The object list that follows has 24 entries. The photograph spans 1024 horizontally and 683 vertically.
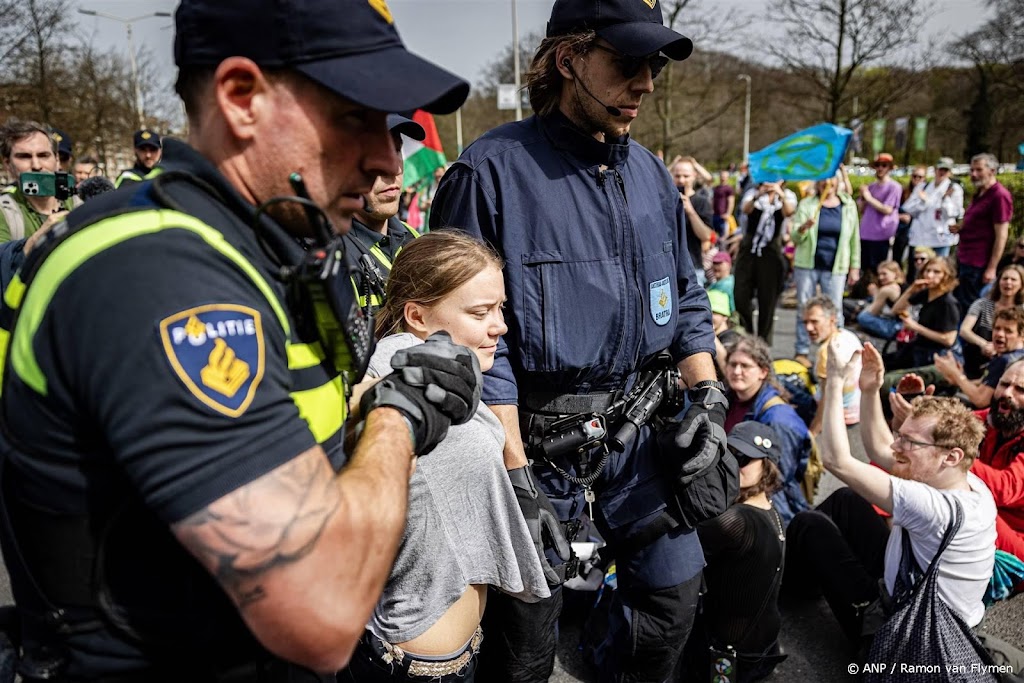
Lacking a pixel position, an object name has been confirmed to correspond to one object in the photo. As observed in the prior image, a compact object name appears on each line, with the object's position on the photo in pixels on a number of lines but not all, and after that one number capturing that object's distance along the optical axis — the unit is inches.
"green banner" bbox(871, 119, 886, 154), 1221.1
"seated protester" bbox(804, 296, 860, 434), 199.6
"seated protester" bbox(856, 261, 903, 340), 291.5
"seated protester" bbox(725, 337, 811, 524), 155.4
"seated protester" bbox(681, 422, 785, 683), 120.3
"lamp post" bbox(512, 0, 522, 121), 916.0
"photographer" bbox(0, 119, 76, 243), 180.9
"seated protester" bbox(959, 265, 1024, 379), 232.2
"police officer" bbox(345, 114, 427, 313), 103.5
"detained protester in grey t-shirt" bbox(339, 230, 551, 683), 72.9
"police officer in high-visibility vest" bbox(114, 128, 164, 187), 267.3
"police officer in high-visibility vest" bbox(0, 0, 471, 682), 36.1
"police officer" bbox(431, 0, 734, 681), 87.2
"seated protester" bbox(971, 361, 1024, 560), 132.3
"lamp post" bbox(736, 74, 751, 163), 1439.3
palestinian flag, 347.6
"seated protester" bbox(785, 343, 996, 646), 112.1
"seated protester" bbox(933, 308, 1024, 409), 194.9
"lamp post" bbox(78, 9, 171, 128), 927.0
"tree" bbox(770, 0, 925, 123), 763.4
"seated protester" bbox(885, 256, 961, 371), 249.8
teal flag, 332.5
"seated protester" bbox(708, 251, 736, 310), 329.4
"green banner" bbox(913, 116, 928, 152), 1279.5
